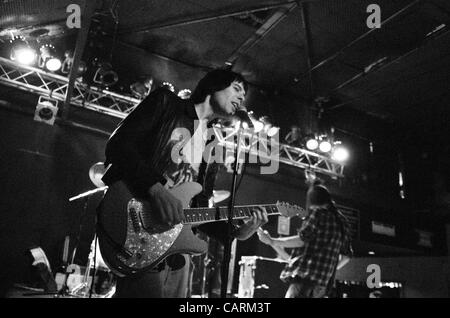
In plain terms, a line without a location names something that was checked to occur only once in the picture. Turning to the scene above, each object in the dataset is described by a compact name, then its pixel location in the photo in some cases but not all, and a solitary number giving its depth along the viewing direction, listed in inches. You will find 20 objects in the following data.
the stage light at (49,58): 241.2
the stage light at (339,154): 331.0
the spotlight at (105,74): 250.2
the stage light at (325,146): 323.3
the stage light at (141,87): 266.7
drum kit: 198.2
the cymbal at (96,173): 228.7
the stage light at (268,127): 301.3
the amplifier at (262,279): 223.3
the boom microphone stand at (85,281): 198.2
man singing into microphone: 73.9
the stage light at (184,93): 260.2
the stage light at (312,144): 320.8
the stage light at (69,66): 241.4
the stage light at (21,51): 232.5
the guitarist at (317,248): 152.0
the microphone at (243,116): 103.0
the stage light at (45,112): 244.4
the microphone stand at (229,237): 77.8
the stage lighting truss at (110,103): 241.6
